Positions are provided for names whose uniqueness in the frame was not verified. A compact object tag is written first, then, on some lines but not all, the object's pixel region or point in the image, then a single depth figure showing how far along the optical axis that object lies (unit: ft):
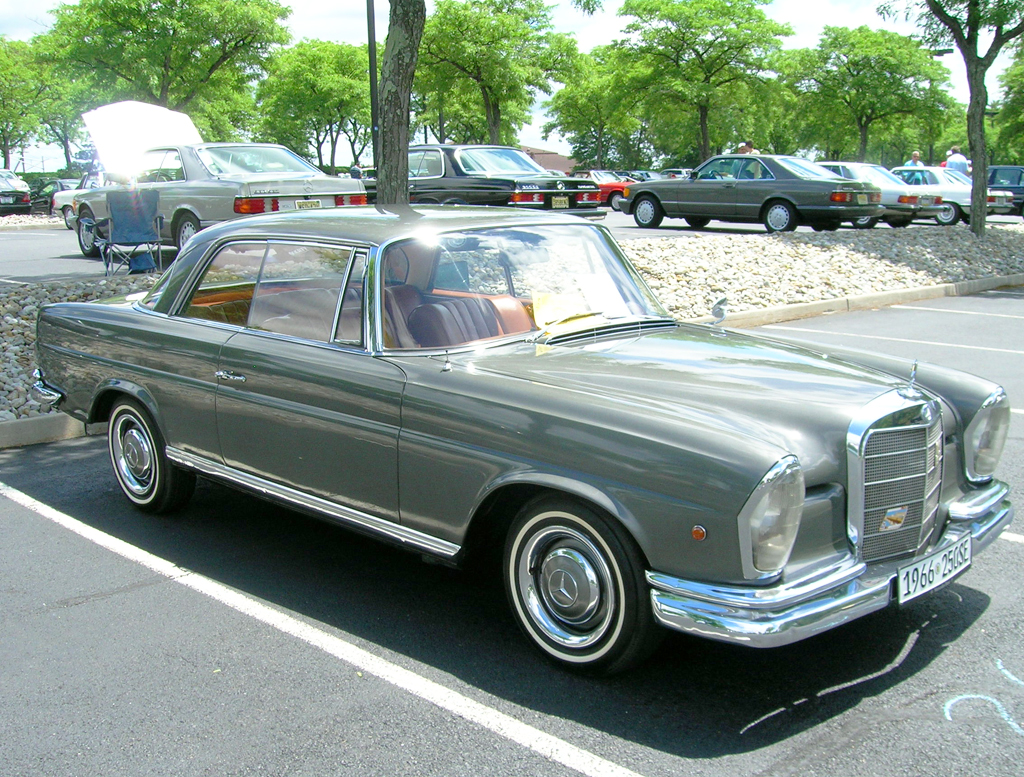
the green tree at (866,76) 156.35
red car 106.90
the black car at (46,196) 95.54
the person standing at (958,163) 85.47
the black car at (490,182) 45.83
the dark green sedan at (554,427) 9.39
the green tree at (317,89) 160.35
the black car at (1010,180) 93.76
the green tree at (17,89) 149.28
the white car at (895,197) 67.15
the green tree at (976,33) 49.44
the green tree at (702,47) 130.93
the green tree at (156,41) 100.83
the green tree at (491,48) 116.26
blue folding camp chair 35.12
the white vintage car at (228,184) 37.06
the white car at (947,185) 76.59
